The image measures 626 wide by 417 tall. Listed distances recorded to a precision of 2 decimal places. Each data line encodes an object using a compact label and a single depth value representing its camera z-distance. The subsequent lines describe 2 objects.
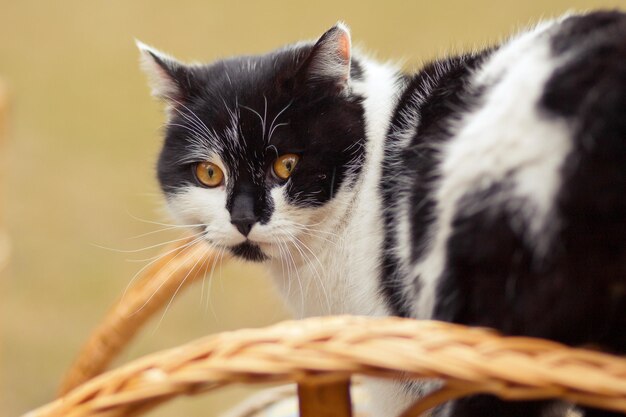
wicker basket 1.28
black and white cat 1.32
